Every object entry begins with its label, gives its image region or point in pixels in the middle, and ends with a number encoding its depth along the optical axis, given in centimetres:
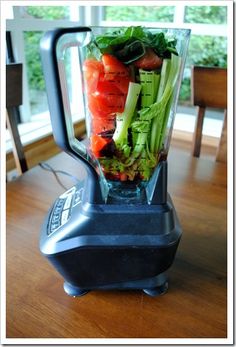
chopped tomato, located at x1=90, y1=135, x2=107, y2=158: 46
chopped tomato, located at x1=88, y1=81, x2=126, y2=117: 43
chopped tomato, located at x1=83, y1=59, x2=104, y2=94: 42
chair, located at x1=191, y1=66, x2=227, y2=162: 105
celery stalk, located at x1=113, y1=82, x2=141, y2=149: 42
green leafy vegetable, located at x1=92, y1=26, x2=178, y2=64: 40
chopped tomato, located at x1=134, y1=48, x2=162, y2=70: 41
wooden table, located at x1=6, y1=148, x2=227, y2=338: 46
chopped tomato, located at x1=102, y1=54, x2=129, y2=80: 41
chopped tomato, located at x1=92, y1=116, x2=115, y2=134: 45
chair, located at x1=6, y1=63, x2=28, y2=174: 93
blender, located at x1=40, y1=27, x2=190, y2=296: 41
